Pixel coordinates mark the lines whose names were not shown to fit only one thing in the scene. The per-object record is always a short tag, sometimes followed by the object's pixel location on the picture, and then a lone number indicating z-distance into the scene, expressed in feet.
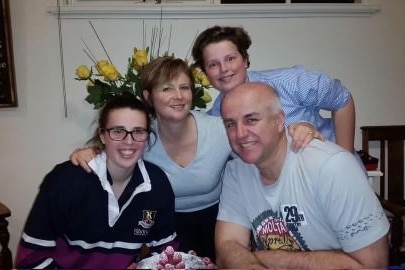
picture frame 8.39
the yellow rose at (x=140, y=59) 5.90
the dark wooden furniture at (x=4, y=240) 7.17
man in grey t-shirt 4.12
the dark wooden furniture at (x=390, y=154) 9.31
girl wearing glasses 4.74
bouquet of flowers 5.94
